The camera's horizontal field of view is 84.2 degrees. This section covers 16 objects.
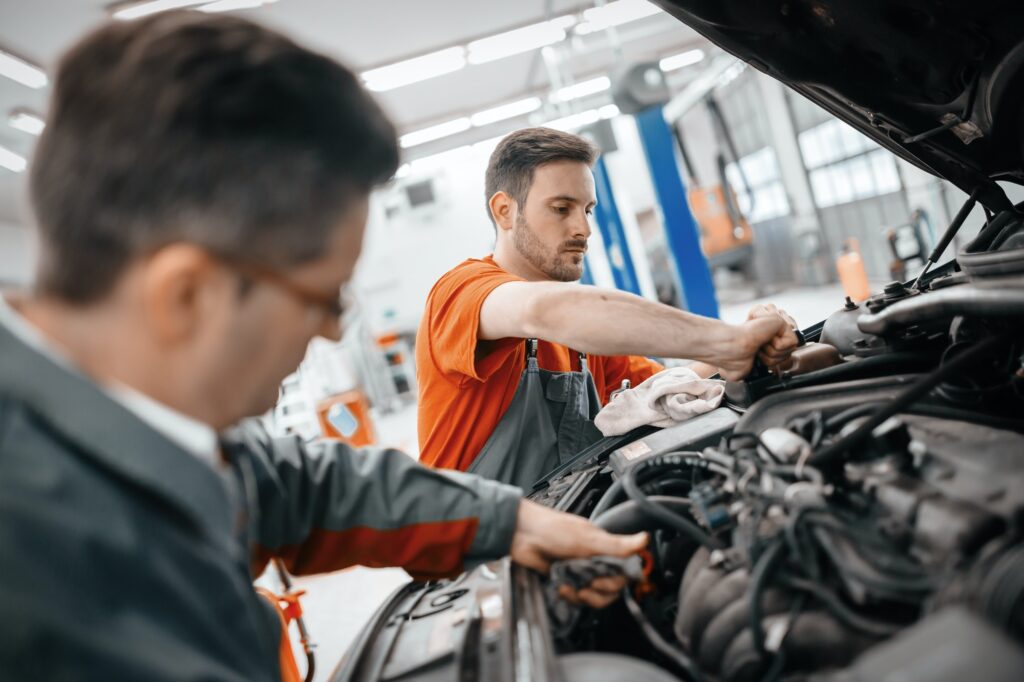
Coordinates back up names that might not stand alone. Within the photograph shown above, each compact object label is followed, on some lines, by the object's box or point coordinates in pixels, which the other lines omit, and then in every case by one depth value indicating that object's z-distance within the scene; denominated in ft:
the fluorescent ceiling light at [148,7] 12.35
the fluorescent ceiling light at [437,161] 32.81
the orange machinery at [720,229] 27.94
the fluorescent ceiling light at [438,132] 28.37
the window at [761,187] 27.40
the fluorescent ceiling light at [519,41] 20.30
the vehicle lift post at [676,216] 13.43
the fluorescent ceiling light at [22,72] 14.29
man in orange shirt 3.79
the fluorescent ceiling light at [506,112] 28.45
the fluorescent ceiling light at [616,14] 19.53
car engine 1.79
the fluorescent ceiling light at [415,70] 20.43
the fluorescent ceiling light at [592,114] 28.35
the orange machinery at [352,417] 17.36
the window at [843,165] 20.43
